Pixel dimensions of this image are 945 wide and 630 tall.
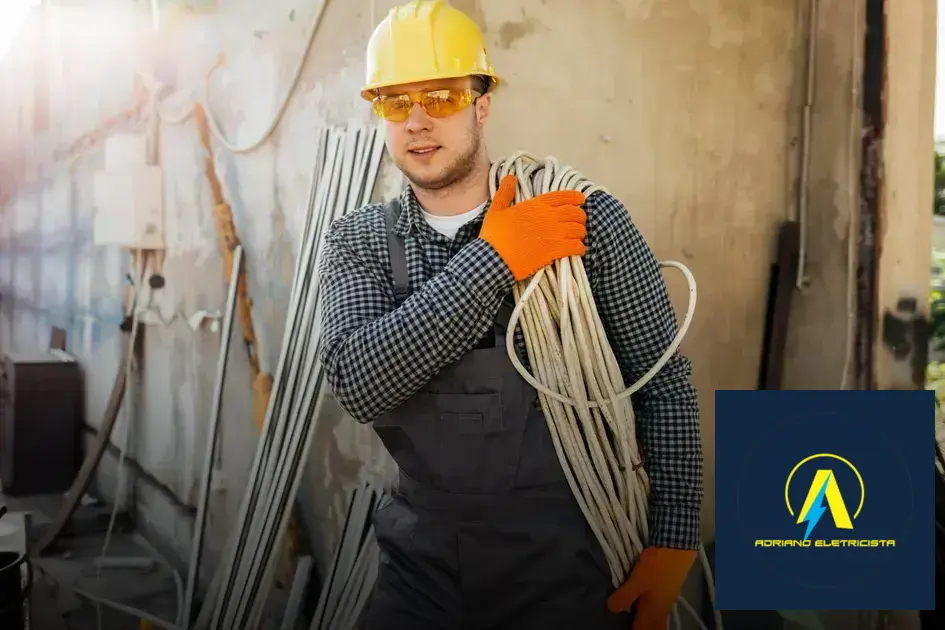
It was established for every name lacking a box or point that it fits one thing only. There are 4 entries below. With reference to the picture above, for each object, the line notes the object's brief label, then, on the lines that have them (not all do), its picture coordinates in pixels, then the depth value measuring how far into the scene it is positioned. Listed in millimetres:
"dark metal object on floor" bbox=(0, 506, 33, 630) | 1435
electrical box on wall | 1941
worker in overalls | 1153
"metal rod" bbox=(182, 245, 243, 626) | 1909
